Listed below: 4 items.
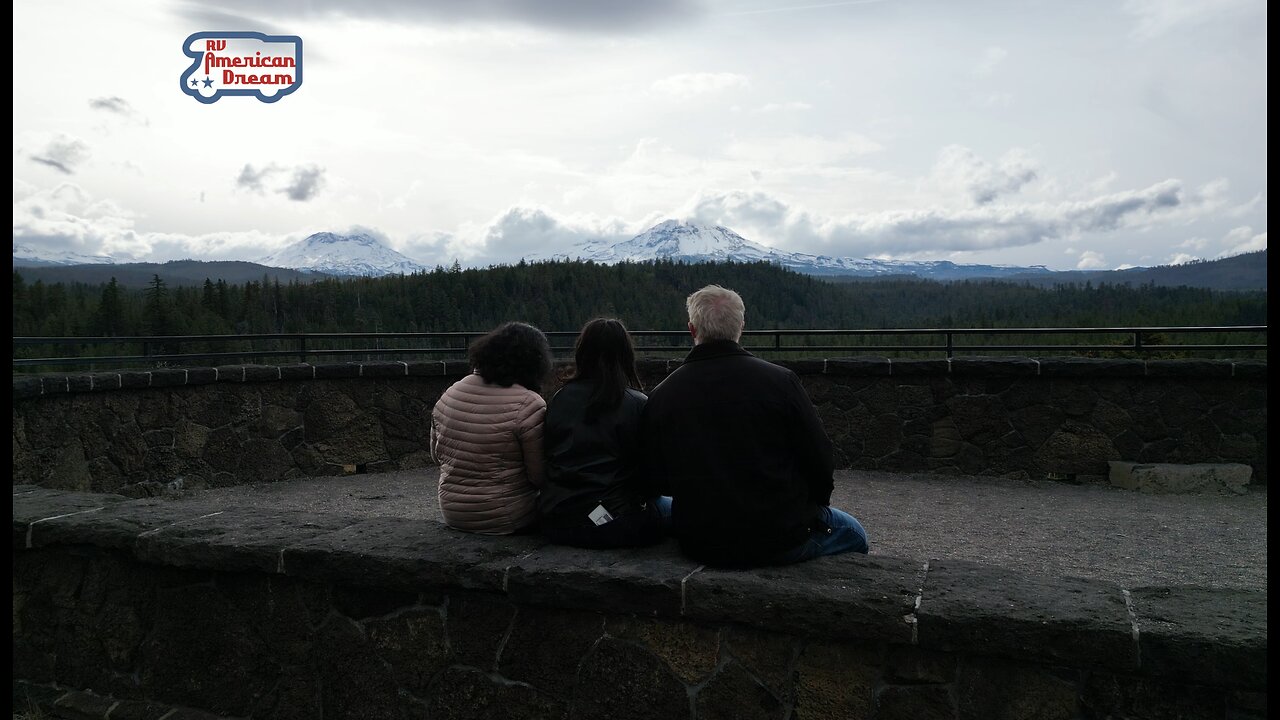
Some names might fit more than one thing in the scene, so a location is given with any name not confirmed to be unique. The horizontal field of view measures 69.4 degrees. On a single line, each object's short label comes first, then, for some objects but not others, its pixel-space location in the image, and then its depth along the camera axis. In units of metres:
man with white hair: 2.80
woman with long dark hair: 3.12
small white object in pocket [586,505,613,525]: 3.10
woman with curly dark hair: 3.34
